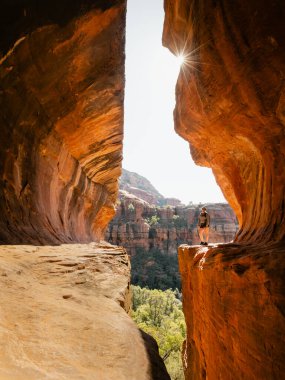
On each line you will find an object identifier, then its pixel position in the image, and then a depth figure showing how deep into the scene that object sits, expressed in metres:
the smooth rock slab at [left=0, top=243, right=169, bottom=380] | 2.41
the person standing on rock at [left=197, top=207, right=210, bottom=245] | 11.48
